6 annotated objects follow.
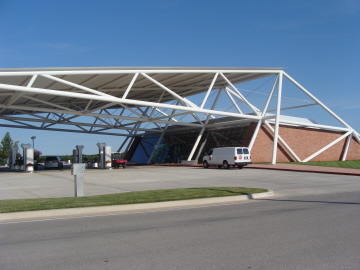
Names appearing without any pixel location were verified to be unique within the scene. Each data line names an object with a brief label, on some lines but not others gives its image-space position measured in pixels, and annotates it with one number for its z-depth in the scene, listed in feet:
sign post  46.50
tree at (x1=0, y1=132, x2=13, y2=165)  272.99
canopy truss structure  86.39
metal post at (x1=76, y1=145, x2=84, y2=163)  150.20
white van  103.40
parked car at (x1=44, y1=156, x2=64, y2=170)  146.41
